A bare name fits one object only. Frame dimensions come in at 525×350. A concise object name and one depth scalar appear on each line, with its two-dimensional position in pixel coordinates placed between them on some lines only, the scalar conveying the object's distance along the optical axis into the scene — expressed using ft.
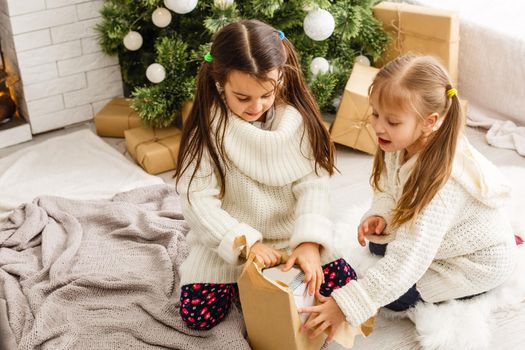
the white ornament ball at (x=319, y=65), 7.37
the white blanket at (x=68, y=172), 7.11
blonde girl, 4.43
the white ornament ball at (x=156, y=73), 7.14
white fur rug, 4.92
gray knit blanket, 5.08
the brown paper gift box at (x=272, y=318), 4.21
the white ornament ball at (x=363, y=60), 7.96
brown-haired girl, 4.74
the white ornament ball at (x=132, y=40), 7.43
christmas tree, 7.02
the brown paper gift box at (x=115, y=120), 8.14
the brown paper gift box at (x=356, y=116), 7.35
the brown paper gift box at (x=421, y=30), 7.66
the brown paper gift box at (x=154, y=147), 7.39
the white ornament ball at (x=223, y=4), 6.82
